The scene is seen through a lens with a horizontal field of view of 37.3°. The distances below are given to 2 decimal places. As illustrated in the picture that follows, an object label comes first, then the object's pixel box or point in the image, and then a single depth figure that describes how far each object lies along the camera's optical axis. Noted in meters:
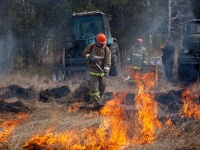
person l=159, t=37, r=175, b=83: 11.10
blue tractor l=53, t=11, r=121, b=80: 10.66
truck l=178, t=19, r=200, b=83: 10.29
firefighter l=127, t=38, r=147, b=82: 9.44
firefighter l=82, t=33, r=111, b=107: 7.09
